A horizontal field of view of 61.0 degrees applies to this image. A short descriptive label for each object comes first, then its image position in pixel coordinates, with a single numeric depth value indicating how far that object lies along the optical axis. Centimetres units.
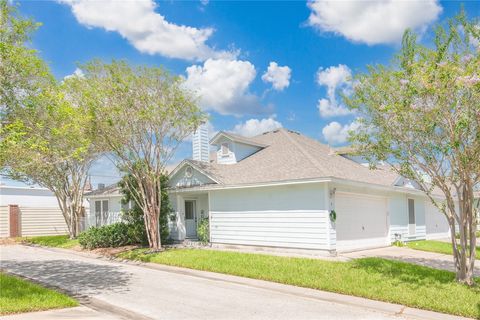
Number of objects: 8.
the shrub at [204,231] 1930
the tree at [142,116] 1606
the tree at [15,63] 1121
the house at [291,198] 1586
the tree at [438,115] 947
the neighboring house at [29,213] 2669
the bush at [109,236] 1909
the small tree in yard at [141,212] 1952
